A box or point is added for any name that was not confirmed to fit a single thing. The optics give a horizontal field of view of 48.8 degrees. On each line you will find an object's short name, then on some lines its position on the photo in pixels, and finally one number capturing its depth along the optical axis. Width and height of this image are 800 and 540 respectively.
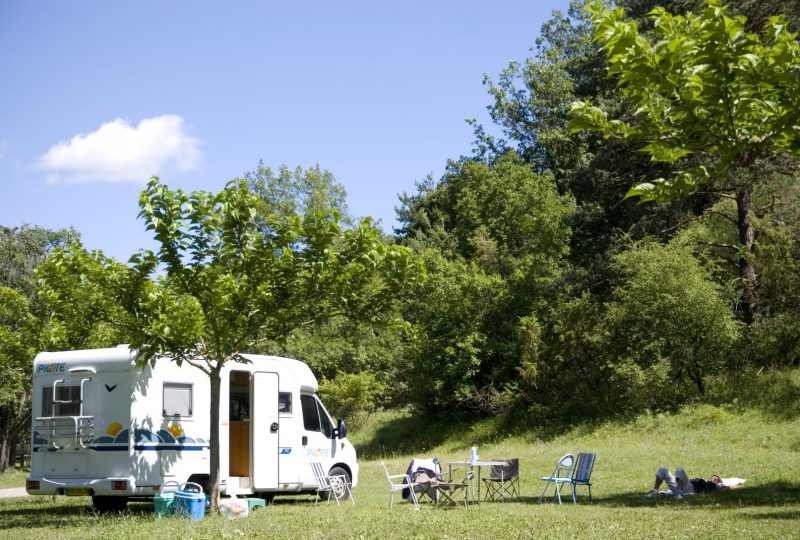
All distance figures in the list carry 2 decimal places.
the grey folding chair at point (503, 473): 14.93
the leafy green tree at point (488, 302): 33.31
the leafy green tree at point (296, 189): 52.47
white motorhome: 13.70
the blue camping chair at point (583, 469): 14.23
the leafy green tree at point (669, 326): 25.97
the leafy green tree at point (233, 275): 12.41
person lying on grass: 14.22
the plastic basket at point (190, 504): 12.24
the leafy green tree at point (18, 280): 31.17
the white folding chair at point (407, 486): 13.68
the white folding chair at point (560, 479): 14.10
